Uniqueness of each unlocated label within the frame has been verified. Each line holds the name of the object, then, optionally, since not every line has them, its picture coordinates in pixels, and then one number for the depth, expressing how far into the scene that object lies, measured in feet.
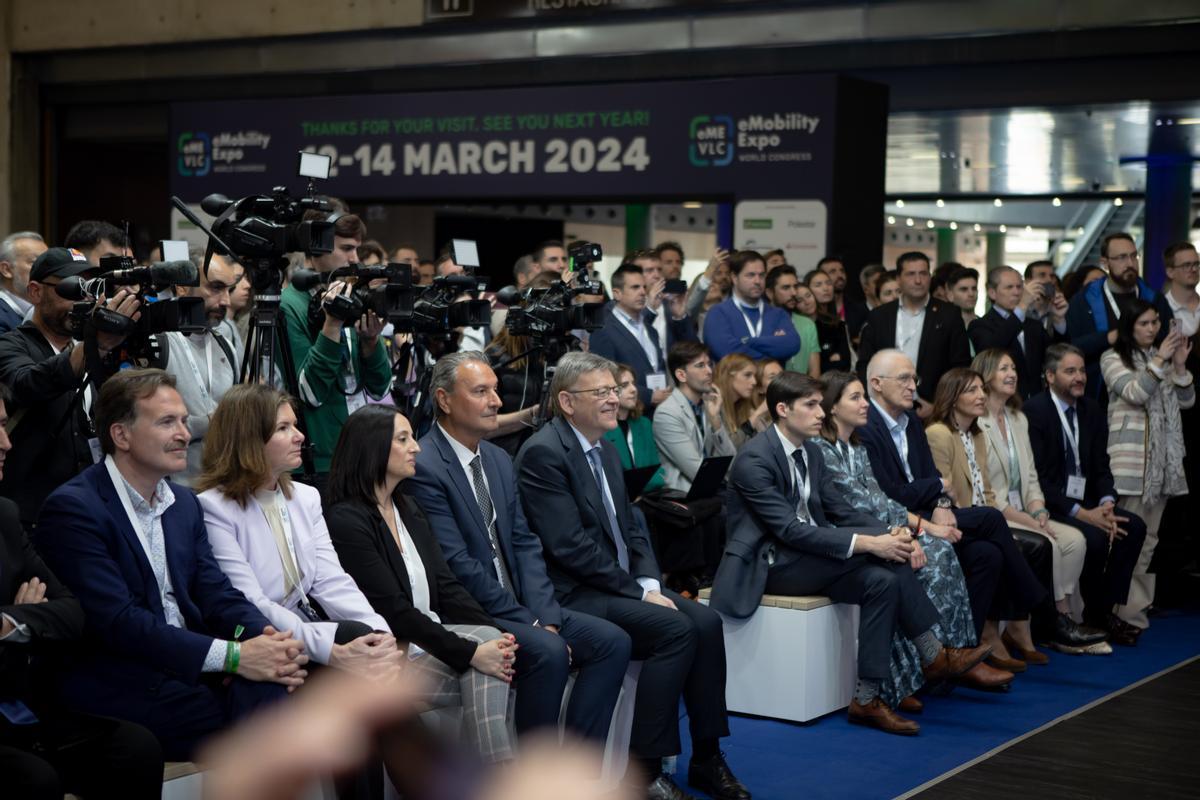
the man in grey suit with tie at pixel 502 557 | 13.84
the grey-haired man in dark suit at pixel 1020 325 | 26.86
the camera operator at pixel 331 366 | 15.60
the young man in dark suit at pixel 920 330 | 25.96
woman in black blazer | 13.12
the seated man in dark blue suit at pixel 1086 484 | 23.49
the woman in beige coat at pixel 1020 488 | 22.60
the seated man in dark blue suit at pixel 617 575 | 14.94
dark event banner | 33.45
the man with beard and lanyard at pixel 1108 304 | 26.32
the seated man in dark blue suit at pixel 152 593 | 11.01
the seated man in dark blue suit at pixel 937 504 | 20.56
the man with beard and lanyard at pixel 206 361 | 15.35
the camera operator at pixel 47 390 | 13.09
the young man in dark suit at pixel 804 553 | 17.97
